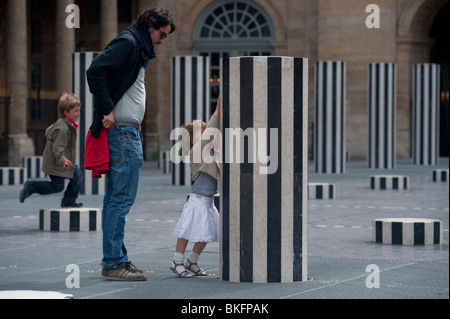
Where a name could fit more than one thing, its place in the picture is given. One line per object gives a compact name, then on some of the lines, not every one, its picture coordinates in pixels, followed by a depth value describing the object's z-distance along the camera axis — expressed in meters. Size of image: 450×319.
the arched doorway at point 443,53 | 36.47
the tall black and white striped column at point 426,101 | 30.44
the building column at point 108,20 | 31.80
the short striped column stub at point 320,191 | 17.61
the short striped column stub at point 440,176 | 23.08
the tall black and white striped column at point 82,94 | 17.48
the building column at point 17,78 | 28.08
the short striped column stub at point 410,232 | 10.77
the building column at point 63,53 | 29.56
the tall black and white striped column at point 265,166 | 7.69
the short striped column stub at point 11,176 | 21.09
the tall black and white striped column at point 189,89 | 21.05
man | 7.71
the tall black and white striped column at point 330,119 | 26.62
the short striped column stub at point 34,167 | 24.02
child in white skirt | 8.16
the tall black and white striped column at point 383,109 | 28.39
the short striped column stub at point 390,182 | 20.45
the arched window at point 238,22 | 35.69
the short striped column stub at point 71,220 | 11.90
